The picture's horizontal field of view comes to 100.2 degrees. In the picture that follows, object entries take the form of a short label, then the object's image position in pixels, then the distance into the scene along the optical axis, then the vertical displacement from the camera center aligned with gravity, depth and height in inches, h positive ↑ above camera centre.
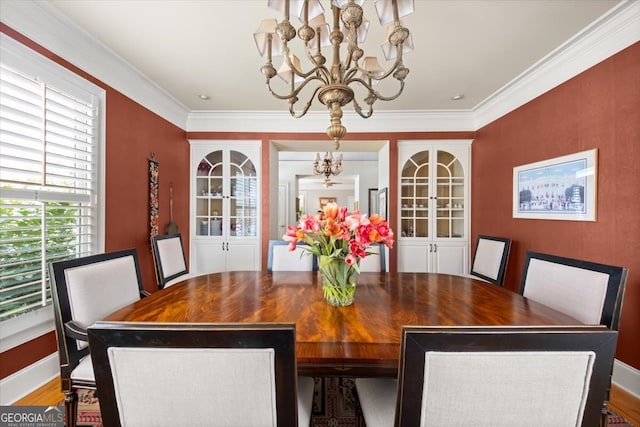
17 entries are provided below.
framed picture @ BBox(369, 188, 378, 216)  260.7 +14.7
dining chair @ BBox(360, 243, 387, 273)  86.3 -15.6
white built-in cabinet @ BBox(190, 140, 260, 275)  144.2 +3.1
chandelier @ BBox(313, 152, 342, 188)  204.8 +37.4
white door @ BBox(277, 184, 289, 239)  263.6 +10.1
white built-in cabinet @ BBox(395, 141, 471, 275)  140.9 +4.5
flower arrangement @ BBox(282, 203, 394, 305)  47.5 -4.8
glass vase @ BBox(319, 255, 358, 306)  50.6 -13.0
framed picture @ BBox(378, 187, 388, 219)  150.8 +7.5
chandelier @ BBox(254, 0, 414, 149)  46.8 +33.5
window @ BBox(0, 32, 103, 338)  61.6 +10.0
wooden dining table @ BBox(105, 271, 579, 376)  36.3 -17.9
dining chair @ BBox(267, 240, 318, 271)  88.9 -15.5
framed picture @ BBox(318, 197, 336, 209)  417.7 +22.8
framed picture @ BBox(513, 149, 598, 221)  78.5 +9.2
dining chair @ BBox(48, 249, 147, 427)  48.0 -18.8
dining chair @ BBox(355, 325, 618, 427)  22.0 -13.6
